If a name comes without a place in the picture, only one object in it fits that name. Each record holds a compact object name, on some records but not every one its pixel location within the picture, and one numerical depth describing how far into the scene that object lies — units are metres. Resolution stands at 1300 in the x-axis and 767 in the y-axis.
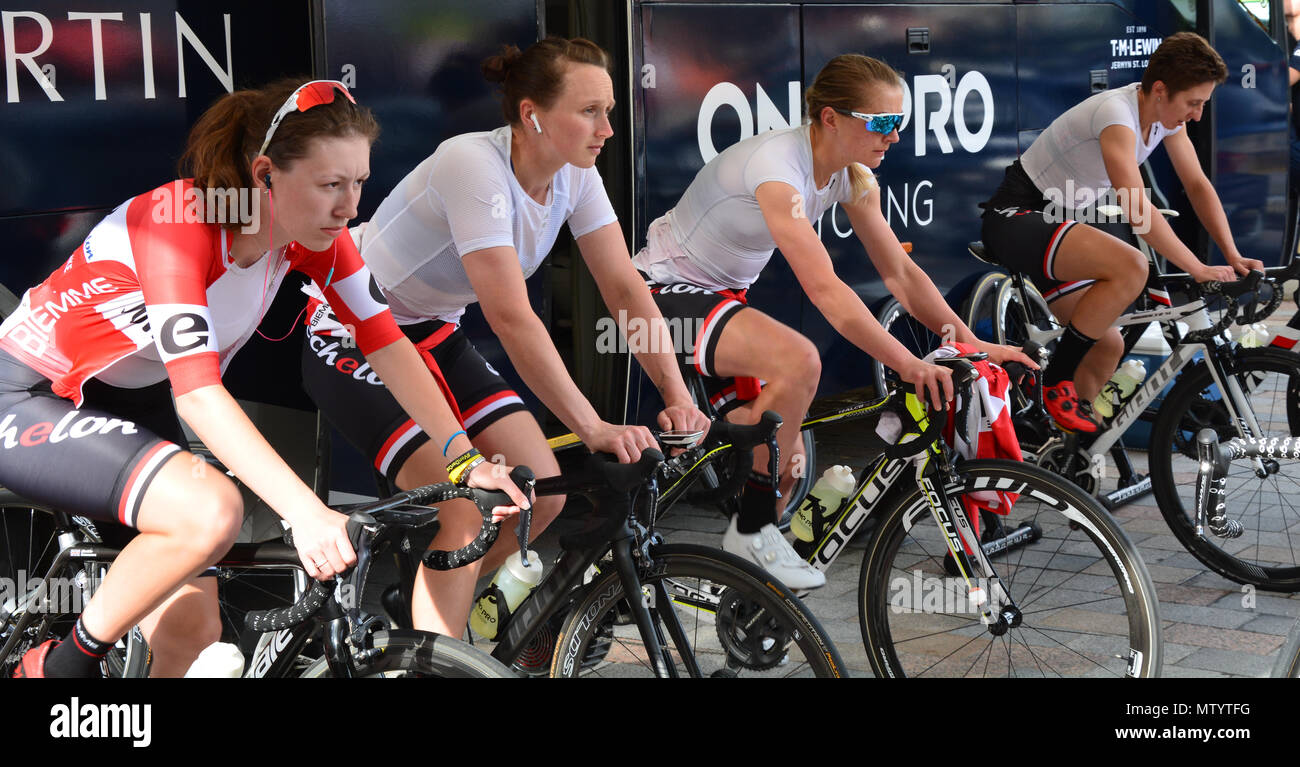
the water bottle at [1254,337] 10.77
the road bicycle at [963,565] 7.26
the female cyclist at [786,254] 8.42
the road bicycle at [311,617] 5.17
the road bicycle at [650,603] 6.18
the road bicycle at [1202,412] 10.39
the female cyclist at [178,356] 5.29
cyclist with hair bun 6.90
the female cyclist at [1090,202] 11.42
